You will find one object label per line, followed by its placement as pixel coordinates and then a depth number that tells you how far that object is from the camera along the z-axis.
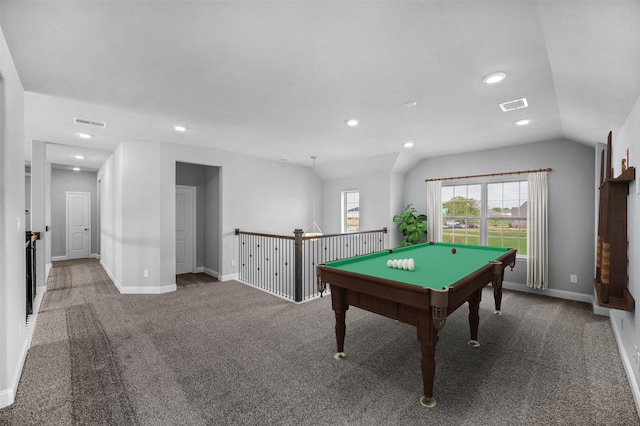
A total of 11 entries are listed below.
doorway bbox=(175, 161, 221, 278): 5.91
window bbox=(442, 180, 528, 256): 4.99
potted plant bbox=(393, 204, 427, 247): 5.75
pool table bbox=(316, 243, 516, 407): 1.96
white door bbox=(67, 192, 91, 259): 7.97
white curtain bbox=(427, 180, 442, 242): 5.76
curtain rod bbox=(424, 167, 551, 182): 4.60
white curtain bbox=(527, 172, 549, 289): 4.56
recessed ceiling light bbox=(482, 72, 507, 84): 2.38
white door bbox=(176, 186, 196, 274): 6.25
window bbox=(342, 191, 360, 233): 7.02
